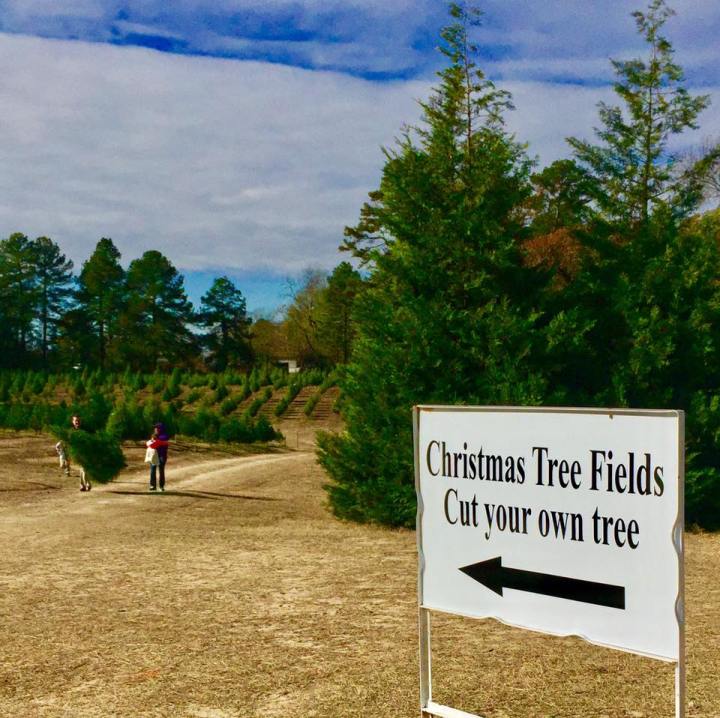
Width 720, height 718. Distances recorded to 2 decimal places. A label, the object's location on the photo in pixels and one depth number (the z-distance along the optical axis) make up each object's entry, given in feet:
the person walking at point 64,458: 74.43
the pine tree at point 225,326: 238.48
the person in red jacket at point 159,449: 63.46
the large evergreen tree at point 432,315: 44.45
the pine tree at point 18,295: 227.40
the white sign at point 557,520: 12.25
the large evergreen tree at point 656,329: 46.32
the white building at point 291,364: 218.18
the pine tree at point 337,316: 202.59
